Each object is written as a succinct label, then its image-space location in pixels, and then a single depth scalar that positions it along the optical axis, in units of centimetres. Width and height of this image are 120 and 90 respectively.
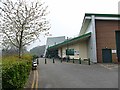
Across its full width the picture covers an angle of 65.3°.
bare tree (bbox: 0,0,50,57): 882
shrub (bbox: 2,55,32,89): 322
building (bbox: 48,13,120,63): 1339
